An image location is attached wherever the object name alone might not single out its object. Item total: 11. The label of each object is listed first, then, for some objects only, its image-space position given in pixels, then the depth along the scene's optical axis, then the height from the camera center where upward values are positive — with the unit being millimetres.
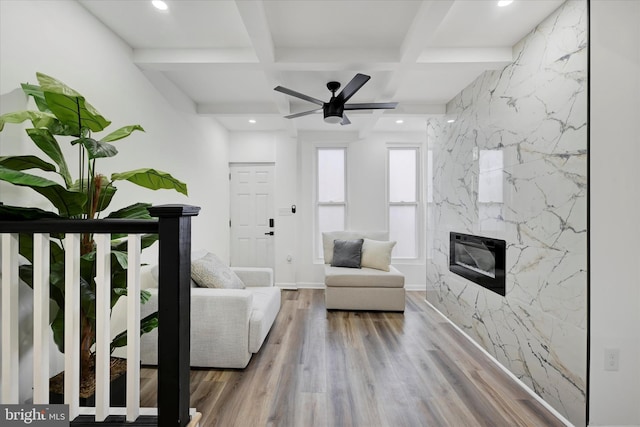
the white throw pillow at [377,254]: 4104 -648
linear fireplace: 2580 -508
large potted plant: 1227 +93
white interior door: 4996 -89
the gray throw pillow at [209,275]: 2600 -595
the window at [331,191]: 5160 +313
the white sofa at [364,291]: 3750 -1053
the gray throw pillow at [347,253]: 4195 -645
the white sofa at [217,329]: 2344 -961
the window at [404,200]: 5152 +156
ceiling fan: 2628 +1026
